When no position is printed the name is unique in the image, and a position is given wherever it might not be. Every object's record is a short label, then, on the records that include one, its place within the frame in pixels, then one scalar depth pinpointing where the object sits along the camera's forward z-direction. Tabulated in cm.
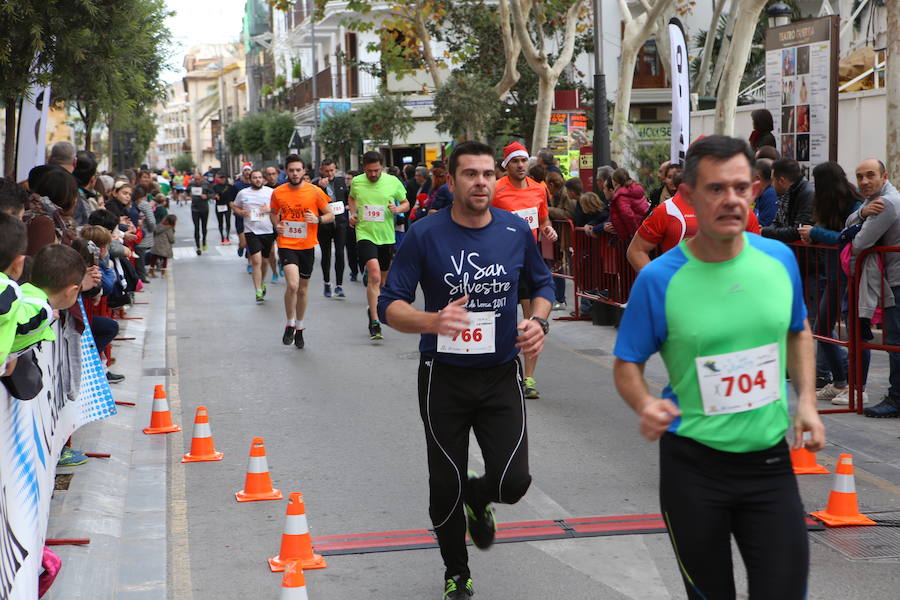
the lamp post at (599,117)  1800
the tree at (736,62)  1512
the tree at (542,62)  2286
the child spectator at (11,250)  459
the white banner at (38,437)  457
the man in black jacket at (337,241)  1802
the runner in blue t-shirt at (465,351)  505
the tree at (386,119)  4012
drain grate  568
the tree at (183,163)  14040
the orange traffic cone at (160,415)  891
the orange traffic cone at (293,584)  441
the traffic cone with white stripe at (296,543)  541
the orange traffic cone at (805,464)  726
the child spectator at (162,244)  2128
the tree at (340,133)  4494
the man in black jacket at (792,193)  1009
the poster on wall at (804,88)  1279
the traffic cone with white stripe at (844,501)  613
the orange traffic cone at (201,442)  792
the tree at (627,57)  1991
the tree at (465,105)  3152
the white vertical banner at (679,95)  1444
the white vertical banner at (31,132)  1202
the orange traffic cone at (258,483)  686
